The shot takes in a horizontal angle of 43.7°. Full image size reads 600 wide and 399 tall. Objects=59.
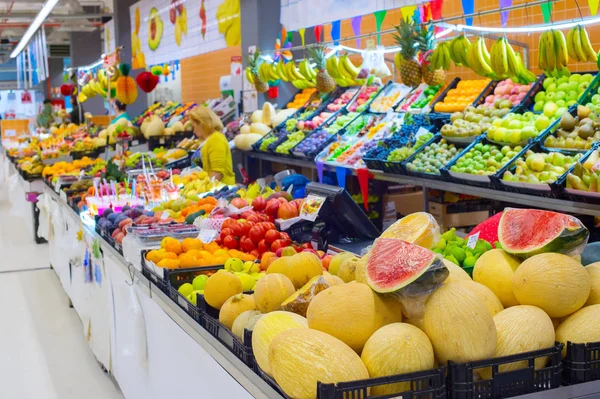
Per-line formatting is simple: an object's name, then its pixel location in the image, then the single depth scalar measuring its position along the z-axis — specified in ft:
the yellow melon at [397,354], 5.65
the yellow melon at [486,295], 6.58
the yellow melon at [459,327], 5.80
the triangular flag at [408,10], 22.53
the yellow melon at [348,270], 8.07
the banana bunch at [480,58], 19.65
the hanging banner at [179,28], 33.09
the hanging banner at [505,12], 19.39
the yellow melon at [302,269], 8.18
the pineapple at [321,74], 27.50
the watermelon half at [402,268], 6.11
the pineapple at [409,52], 21.33
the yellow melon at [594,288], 6.62
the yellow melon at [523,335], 6.01
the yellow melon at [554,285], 6.33
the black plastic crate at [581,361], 6.04
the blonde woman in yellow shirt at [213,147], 22.38
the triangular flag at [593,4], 16.12
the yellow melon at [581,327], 6.19
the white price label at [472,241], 8.64
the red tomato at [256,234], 11.71
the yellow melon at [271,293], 7.61
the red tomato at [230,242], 11.89
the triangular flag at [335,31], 27.66
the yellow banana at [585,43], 17.72
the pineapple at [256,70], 30.04
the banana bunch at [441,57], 20.61
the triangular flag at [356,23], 26.19
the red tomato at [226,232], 12.06
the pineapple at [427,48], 21.36
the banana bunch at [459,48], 20.18
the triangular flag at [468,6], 20.95
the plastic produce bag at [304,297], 7.26
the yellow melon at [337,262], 8.96
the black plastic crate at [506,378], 5.67
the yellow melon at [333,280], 7.82
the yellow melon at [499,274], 6.83
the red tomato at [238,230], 12.04
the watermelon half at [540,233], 6.81
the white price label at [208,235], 12.26
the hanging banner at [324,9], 22.61
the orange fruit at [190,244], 11.64
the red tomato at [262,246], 11.51
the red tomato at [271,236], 11.60
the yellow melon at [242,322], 7.46
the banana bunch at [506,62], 18.97
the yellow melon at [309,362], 5.63
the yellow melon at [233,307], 7.87
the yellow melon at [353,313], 6.16
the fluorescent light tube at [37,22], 40.02
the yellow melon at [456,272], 6.91
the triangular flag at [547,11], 18.88
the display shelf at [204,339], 6.64
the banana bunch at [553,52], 17.70
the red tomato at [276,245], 11.37
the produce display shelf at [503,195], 14.11
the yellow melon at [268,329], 6.48
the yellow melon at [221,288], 8.32
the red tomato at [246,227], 11.98
